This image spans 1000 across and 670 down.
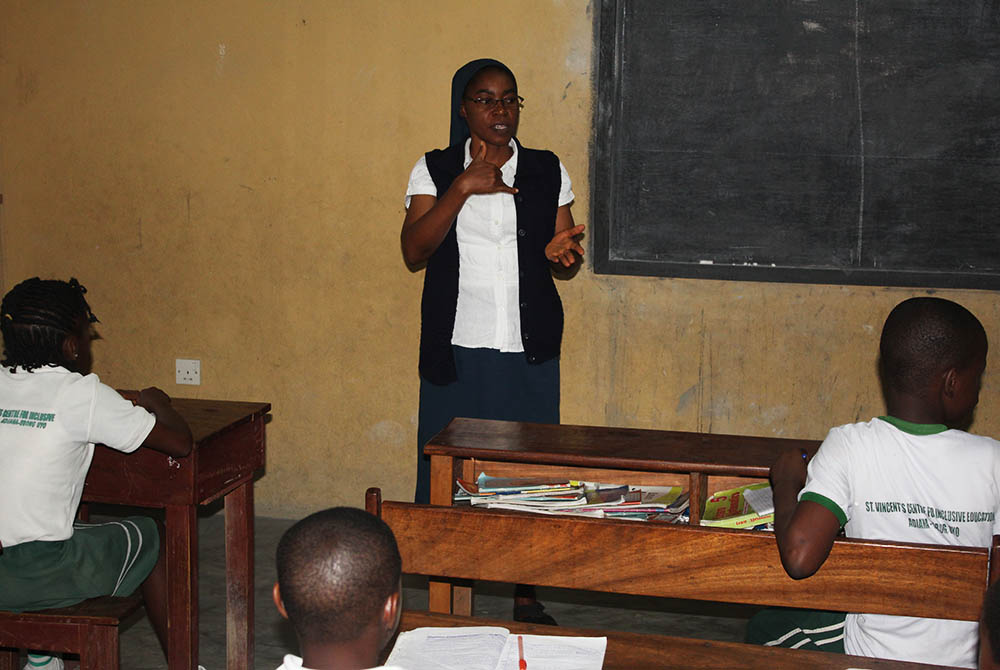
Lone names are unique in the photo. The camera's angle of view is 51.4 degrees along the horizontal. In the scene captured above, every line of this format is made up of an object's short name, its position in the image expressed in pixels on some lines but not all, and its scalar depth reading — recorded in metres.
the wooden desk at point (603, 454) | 2.32
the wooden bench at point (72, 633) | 2.30
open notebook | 1.51
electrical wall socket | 4.36
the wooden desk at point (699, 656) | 1.52
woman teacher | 2.99
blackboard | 3.70
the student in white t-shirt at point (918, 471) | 1.76
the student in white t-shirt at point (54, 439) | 2.27
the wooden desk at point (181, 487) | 2.51
